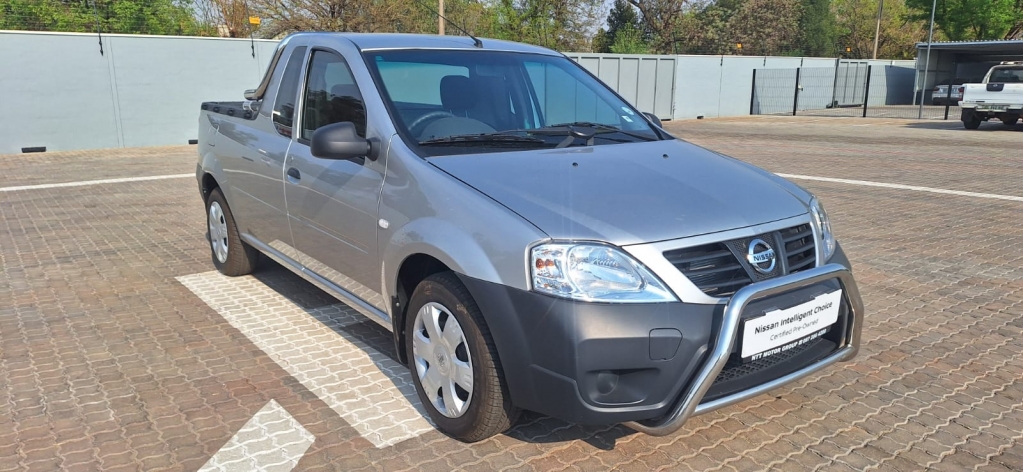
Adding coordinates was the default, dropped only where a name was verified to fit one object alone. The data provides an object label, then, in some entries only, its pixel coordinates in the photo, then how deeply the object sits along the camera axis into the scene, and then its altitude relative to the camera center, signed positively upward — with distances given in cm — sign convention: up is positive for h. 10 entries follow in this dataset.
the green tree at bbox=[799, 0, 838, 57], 6166 +235
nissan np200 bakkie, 264 -71
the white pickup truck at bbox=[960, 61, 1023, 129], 2030 -98
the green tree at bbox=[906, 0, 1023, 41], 4306 +249
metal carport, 3491 +2
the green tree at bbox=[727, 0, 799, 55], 5753 +261
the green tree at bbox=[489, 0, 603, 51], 4425 +212
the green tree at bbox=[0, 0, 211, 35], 1716 +91
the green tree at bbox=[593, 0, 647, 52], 5298 +226
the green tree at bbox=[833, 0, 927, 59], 6147 +234
